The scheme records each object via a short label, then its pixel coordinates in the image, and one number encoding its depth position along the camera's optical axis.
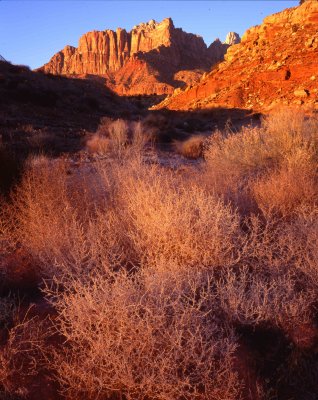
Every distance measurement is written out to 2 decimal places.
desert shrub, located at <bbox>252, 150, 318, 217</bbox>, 4.80
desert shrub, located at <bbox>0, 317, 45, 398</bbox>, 2.64
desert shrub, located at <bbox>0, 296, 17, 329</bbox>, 3.26
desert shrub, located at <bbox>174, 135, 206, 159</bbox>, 12.78
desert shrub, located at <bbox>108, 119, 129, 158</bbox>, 14.04
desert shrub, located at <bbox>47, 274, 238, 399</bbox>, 2.43
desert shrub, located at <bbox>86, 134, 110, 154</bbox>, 12.24
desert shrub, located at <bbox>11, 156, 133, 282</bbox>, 3.80
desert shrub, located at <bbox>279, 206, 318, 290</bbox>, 3.52
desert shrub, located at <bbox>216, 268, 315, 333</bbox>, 3.08
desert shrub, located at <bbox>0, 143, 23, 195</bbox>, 4.91
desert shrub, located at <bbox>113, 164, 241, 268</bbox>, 3.67
